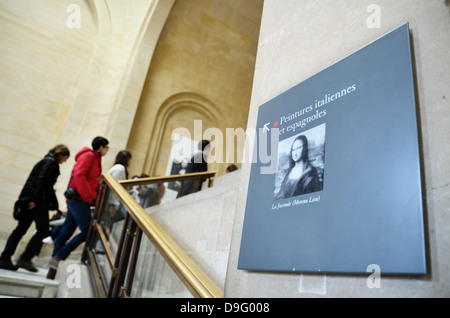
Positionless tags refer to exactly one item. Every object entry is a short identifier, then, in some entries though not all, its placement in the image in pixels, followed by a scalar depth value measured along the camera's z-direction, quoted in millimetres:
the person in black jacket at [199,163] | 5226
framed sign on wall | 1222
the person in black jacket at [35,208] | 3727
